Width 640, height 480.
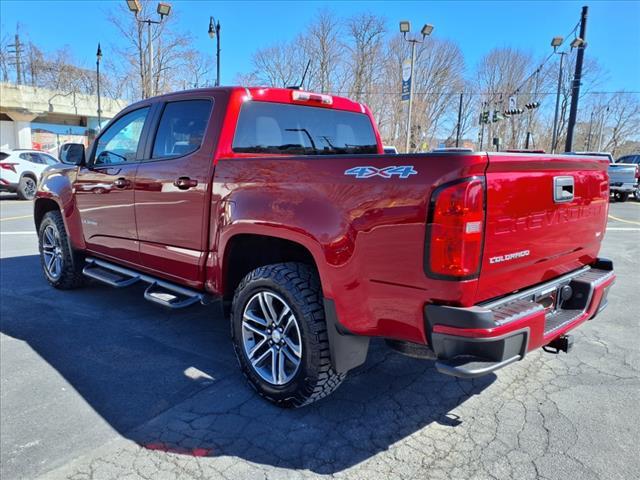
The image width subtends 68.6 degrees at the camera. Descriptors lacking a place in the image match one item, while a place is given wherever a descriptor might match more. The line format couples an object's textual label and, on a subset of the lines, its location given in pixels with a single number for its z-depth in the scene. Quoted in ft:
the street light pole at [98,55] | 83.15
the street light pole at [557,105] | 73.77
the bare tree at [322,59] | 126.93
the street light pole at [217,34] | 62.23
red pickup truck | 7.00
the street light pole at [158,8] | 57.52
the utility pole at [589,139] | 185.35
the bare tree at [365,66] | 129.29
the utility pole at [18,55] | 143.23
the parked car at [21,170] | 50.60
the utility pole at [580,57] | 48.49
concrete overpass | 94.68
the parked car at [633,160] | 62.90
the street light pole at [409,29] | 69.52
